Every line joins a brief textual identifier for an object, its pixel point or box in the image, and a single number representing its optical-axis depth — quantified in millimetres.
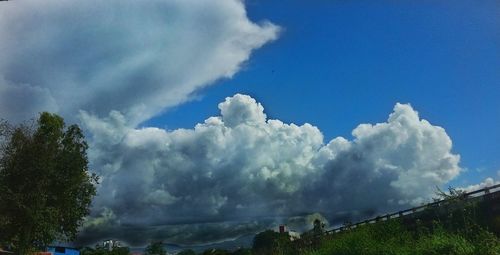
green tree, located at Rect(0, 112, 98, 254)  31922
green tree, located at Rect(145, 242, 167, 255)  89438
